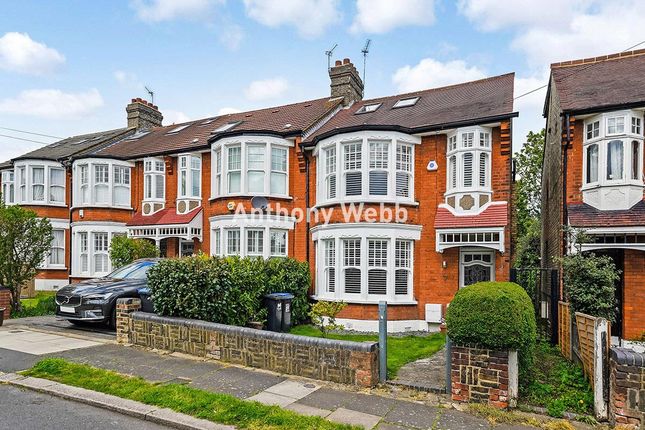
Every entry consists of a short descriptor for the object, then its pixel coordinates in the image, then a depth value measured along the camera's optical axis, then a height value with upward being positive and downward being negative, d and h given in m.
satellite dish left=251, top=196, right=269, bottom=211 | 14.73 +0.41
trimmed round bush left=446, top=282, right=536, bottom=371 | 5.66 -1.36
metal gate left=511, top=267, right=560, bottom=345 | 10.12 -1.96
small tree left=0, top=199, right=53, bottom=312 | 12.94 -0.94
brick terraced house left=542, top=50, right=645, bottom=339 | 10.22 +0.93
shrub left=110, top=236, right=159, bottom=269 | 15.84 -1.27
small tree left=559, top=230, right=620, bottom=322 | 9.23 -1.43
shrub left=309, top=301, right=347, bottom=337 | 9.51 -2.08
